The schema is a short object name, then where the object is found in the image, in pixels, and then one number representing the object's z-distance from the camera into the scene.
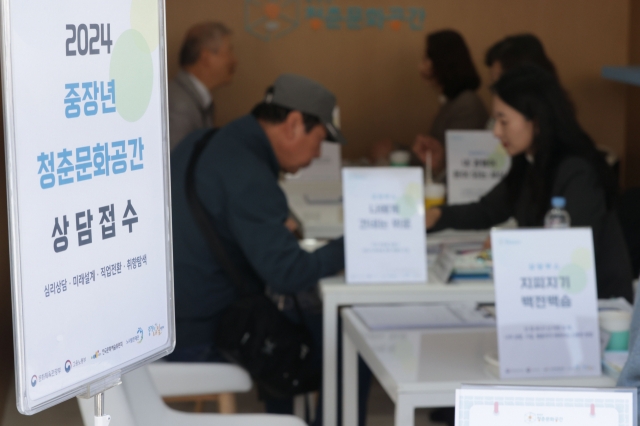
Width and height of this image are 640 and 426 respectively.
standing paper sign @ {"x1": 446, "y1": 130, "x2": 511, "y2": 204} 3.94
